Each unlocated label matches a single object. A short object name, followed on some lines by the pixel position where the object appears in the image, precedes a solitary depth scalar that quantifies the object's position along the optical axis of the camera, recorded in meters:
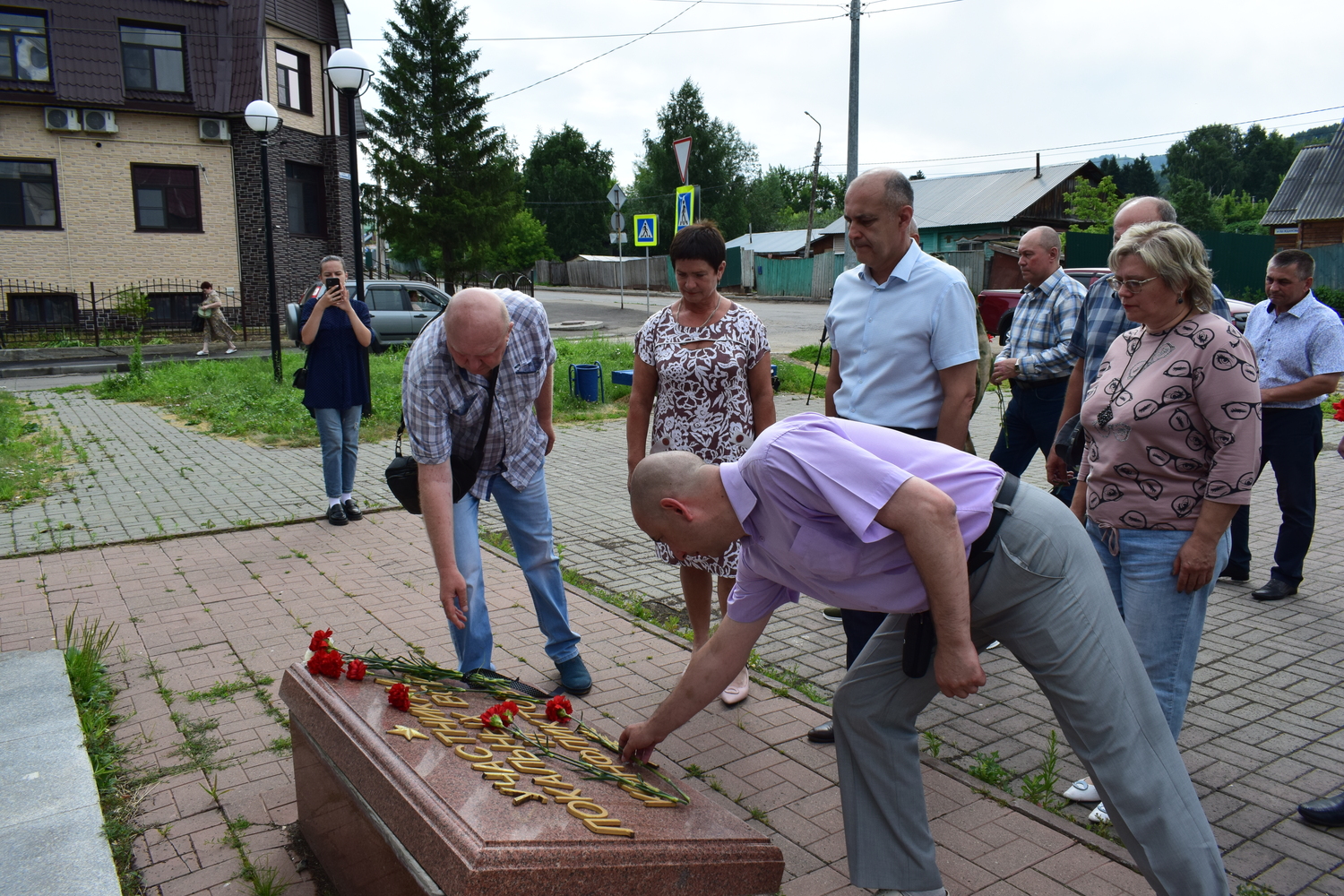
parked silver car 20.44
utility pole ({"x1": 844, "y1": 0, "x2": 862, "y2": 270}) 14.91
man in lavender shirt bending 2.03
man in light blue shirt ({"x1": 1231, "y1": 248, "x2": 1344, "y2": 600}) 5.14
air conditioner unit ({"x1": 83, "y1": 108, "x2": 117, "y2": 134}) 23.69
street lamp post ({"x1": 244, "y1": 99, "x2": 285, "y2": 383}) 13.48
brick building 23.41
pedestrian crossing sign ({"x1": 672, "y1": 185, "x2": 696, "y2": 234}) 11.59
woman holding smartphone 6.95
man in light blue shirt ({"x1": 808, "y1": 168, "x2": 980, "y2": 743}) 3.40
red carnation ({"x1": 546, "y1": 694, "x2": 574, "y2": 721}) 2.84
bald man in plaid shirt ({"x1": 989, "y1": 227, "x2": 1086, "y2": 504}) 4.86
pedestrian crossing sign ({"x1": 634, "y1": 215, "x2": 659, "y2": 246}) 18.39
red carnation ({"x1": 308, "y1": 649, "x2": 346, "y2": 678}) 2.90
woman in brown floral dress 3.92
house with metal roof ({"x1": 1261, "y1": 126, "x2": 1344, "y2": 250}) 27.45
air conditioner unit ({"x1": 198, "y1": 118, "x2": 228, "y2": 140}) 24.88
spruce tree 35.31
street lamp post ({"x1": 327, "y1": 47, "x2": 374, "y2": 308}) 11.04
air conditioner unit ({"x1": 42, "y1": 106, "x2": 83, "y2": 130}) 23.27
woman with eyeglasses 2.69
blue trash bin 12.88
